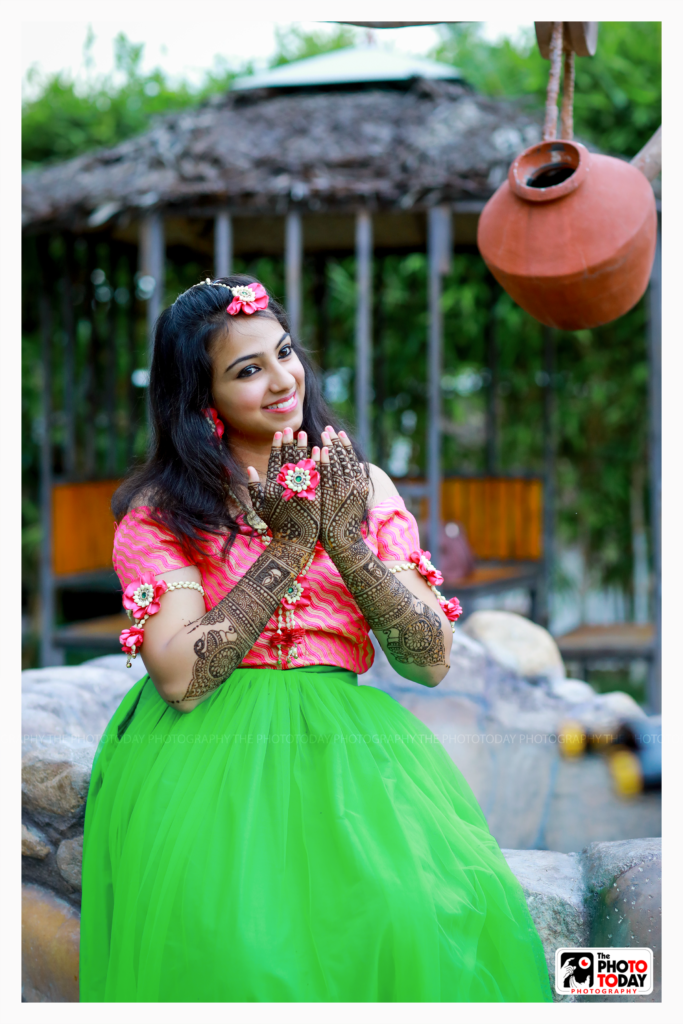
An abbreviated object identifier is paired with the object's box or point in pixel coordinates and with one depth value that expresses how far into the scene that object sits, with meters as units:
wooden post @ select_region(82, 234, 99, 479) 5.62
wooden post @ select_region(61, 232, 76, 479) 5.45
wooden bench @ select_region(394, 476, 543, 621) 5.79
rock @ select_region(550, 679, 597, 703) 3.20
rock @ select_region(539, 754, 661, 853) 2.98
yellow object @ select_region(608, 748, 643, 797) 3.12
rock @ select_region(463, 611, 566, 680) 3.29
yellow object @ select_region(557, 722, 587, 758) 3.11
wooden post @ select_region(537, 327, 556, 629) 5.95
